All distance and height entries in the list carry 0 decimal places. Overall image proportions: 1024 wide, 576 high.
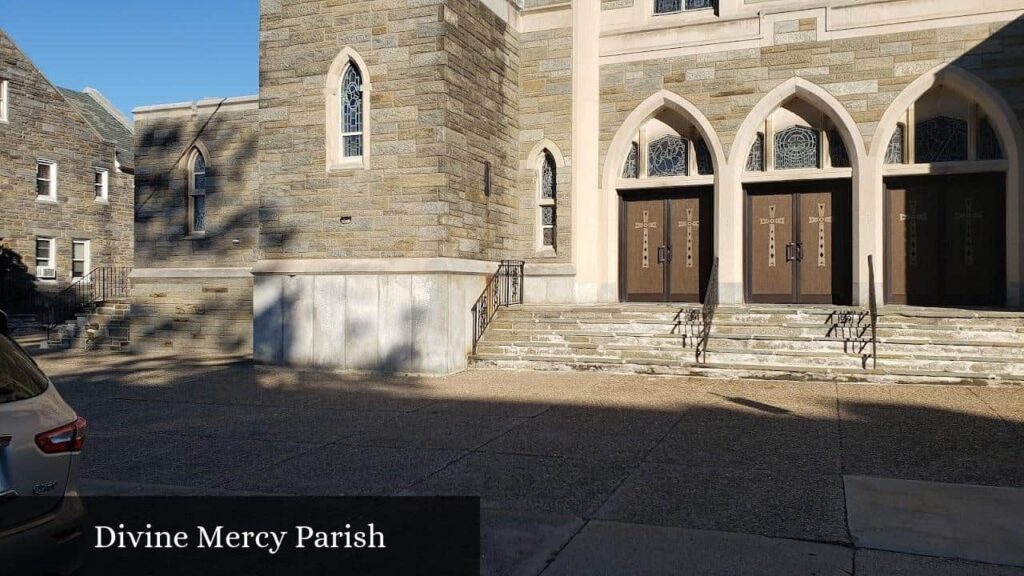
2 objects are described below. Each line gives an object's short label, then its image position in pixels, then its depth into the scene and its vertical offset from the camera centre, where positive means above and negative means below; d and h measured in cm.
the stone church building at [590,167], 1323 +208
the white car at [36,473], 360 -75
